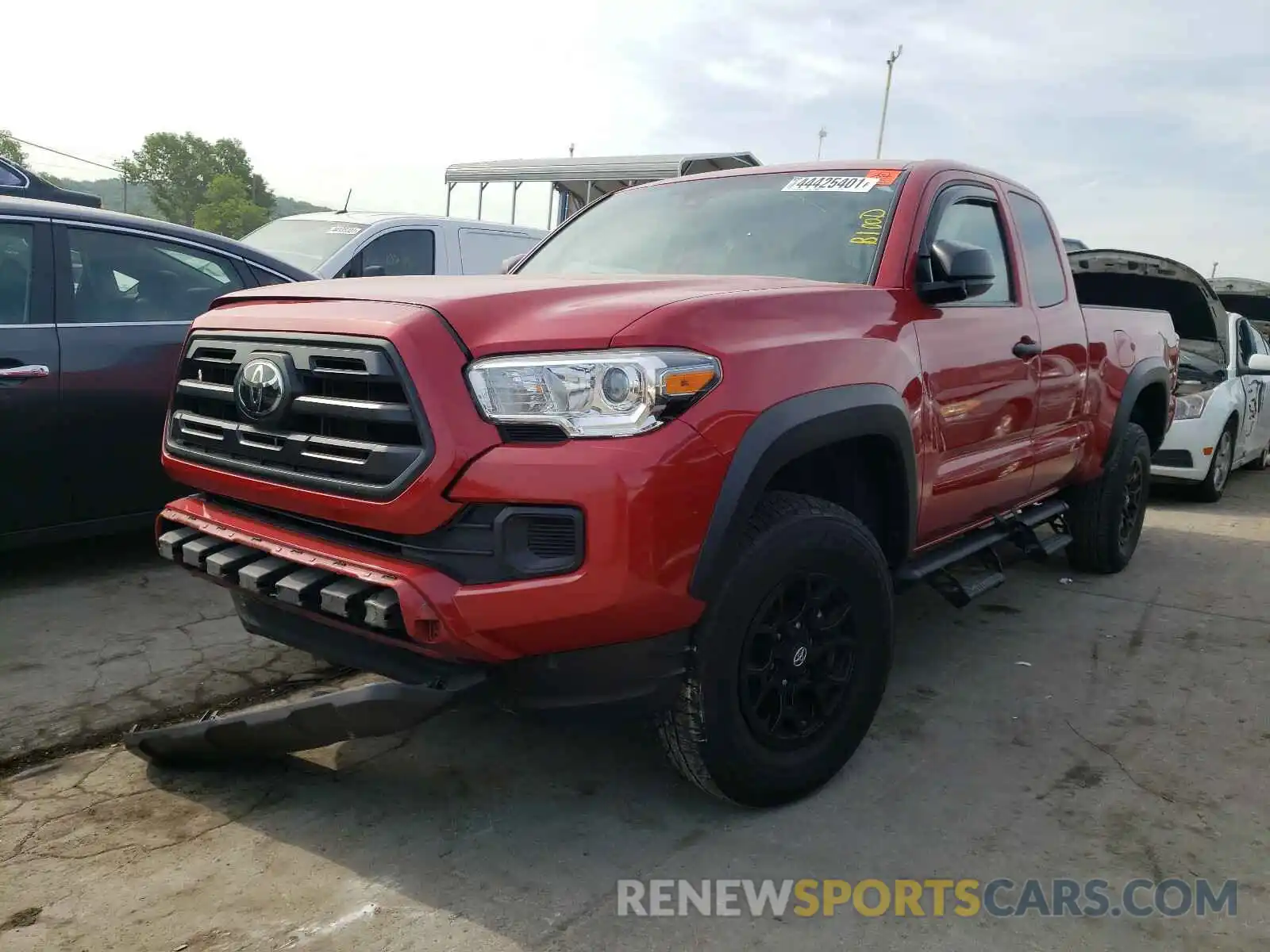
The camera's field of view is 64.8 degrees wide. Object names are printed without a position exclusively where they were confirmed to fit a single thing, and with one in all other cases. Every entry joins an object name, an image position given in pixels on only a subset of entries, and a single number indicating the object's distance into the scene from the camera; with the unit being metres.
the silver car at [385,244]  7.73
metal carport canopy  14.57
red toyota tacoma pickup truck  2.23
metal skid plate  2.33
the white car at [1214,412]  7.81
